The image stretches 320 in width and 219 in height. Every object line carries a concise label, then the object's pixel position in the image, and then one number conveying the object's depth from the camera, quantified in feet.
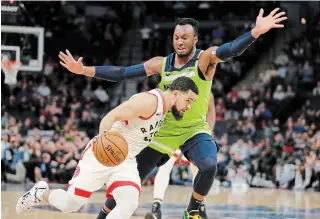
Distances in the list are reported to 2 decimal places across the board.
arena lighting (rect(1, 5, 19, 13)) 56.20
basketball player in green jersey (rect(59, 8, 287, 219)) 26.53
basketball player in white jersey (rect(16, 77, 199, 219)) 21.99
